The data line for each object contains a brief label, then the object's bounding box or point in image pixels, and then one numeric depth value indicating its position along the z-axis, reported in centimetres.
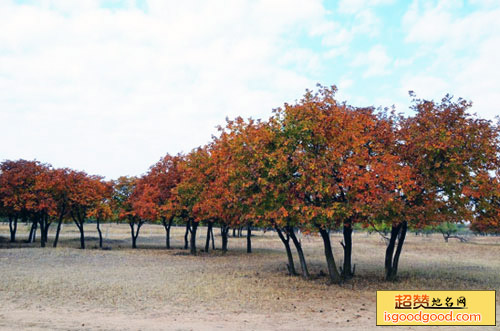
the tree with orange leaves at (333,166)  1478
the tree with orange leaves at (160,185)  3472
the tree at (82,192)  3847
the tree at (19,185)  3691
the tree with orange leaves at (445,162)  1595
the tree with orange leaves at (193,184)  2684
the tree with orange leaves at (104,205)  4122
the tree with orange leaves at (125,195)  4331
